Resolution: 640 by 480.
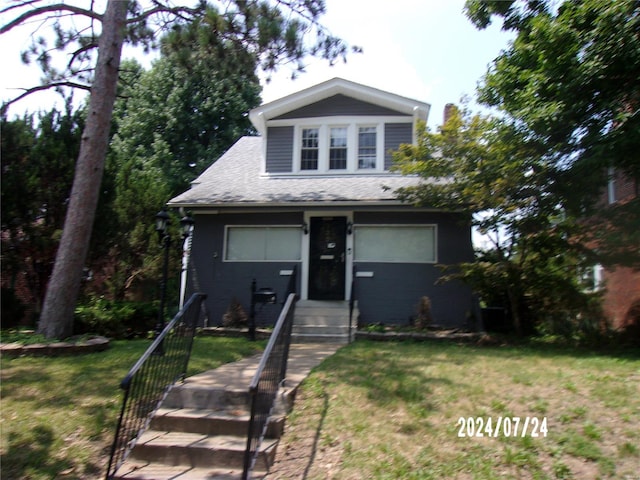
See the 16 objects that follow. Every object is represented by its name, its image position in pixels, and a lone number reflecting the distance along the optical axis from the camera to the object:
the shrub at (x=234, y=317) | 10.10
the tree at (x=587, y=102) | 6.92
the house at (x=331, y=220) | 10.31
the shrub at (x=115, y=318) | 9.07
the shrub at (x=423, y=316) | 9.40
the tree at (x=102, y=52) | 7.99
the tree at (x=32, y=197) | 9.63
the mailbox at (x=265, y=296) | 10.02
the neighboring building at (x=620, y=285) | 10.78
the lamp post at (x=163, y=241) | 7.36
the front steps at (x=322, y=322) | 8.99
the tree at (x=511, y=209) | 8.02
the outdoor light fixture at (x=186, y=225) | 9.20
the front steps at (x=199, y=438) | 3.81
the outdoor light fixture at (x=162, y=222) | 7.83
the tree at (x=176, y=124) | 22.27
